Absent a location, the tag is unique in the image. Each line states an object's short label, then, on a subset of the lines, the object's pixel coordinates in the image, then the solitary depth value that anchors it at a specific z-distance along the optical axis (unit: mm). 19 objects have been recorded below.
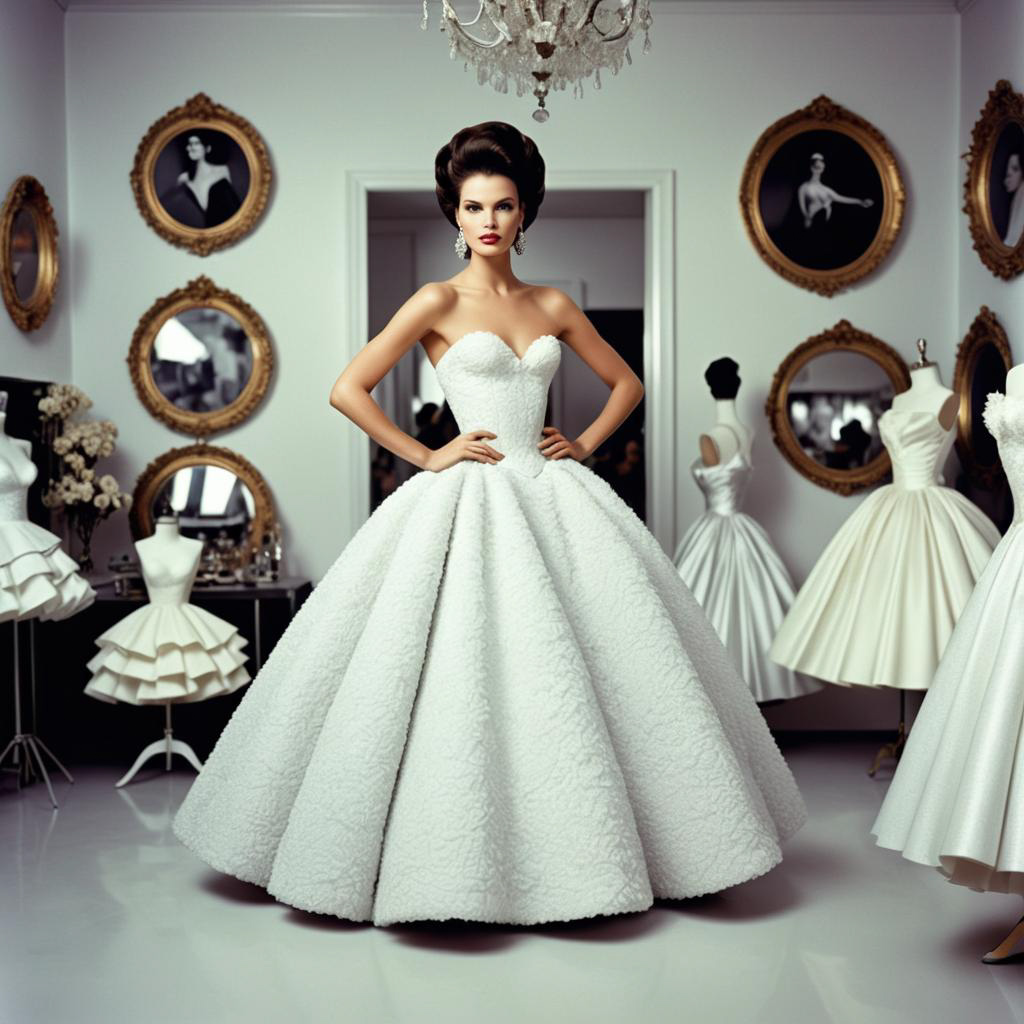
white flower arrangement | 6344
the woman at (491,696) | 3561
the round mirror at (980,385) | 6117
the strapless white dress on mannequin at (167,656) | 5586
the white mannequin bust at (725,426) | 6445
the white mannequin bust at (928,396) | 5914
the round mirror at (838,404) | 6816
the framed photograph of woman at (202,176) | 6730
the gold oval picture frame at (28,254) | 5973
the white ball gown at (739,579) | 6258
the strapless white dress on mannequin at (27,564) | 5020
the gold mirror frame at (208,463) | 6793
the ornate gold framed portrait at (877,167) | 6777
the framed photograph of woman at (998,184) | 5984
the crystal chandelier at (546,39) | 3768
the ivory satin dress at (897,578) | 5527
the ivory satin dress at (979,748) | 3285
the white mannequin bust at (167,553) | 5762
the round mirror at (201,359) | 6770
